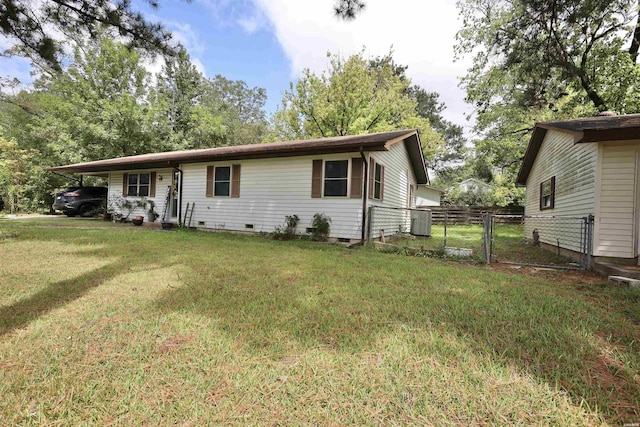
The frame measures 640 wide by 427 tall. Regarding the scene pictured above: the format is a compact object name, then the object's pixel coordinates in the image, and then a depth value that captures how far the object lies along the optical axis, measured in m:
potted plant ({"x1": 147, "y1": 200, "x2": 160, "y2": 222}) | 12.88
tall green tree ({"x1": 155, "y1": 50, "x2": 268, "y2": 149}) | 23.14
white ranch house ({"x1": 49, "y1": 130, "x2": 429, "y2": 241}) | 8.48
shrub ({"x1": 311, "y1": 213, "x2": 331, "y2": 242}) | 8.70
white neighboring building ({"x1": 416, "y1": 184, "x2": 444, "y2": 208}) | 21.33
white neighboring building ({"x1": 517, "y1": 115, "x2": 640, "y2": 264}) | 5.47
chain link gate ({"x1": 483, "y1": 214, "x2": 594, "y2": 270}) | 5.95
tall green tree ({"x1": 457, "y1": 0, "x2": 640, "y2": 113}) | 8.77
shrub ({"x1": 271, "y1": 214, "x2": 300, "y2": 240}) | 9.09
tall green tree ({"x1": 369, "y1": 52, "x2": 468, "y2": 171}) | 24.07
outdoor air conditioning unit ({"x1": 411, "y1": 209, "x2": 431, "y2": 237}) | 11.80
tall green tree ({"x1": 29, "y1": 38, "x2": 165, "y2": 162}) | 18.98
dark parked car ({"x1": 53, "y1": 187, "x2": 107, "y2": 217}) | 14.97
